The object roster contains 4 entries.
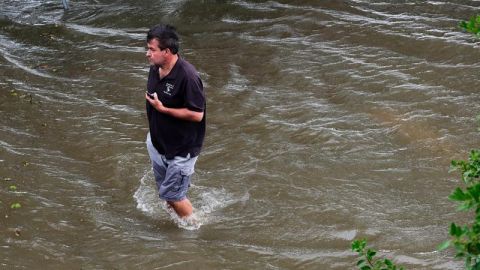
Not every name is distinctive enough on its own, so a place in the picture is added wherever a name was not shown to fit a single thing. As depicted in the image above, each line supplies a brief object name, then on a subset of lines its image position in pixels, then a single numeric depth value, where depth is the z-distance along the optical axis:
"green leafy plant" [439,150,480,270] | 4.13
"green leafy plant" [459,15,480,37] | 5.15
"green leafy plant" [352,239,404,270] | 4.97
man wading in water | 10.65
